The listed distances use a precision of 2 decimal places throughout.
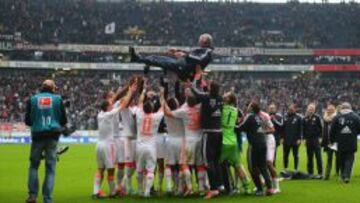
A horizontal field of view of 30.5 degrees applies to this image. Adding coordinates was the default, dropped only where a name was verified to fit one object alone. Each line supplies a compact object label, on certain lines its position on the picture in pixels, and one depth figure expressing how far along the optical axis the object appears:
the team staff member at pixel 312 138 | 19.36
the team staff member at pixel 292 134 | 19.75
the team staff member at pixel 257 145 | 14.53
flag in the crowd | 68.31
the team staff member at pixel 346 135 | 17.62
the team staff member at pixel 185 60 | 12.89
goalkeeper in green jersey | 14.36
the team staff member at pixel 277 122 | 19.86
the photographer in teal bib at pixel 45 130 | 12.59
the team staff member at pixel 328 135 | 18.70
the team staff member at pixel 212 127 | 13.80
